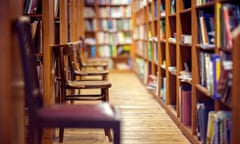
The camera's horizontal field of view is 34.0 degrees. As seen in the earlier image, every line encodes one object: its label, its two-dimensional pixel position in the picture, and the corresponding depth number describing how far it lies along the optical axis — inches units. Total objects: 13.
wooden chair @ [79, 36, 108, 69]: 222.8
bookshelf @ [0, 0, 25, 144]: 75.8
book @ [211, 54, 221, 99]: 97.7
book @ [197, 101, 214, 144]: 114.7
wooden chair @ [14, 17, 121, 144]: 77.9
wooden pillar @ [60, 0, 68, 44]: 163.6
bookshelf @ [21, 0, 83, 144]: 125.0
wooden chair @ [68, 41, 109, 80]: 178.7
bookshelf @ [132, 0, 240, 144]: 94.4
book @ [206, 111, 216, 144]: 105.3
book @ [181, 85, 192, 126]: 142.8
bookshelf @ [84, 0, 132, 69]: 369.4
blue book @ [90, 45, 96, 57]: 368.8
